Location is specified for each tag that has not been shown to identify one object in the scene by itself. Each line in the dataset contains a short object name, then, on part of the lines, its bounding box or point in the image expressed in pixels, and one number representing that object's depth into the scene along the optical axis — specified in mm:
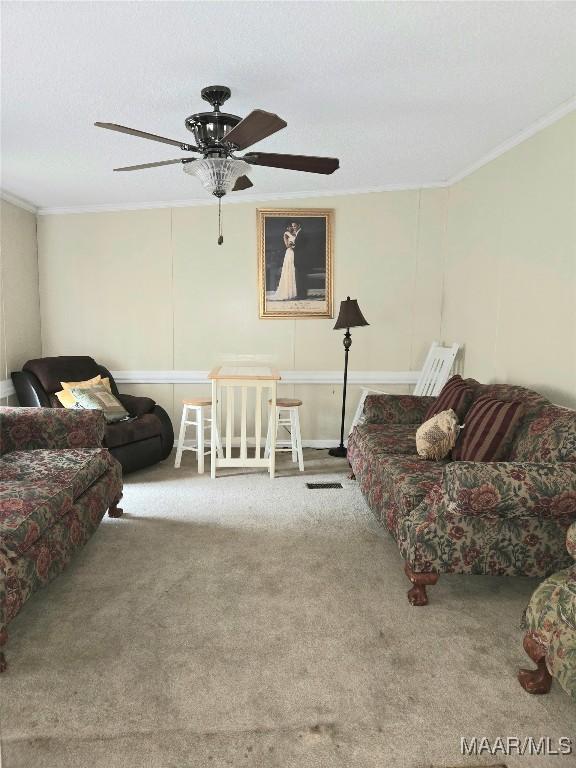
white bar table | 4254
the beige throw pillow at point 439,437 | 3125
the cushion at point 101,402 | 4418
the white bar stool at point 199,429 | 4500
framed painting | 5094
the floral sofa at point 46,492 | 2143
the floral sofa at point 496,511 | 2199
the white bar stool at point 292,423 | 4438
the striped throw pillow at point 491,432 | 2799
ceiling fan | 2695
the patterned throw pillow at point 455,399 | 3364
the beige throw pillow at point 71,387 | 4441
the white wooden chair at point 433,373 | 4578
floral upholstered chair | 1663
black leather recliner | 4293
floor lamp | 4699
